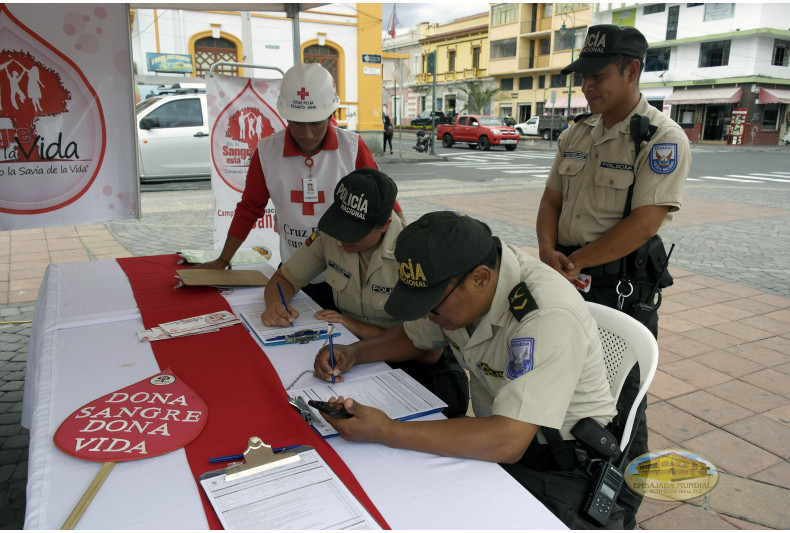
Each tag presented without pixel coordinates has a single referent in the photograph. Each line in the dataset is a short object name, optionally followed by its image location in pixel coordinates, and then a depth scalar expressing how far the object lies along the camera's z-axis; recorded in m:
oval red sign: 1.12
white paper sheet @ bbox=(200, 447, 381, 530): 0.93
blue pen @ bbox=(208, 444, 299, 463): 1.09
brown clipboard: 2.18
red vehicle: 19.86
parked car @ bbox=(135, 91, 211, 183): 8.67
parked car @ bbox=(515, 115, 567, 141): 26.56
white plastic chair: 1.41
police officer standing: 1.93
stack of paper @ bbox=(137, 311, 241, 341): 1.72
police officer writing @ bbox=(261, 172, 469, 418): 1.73
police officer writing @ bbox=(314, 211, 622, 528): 1.13
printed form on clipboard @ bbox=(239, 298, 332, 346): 1.74
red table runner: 1.14
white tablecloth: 0.95
